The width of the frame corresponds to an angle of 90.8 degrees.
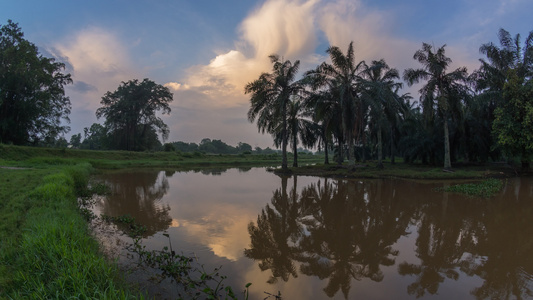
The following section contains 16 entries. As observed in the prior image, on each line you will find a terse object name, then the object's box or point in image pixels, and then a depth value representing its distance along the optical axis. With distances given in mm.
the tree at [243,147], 115875
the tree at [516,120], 18984
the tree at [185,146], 103450
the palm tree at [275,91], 24688
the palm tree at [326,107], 22969
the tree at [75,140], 79875
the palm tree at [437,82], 21719
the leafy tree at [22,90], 28750
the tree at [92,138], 73125
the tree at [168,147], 48938
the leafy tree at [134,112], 48844
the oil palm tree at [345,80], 21297
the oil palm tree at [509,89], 19594
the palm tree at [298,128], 27856
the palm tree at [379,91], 20656
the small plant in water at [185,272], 3580
